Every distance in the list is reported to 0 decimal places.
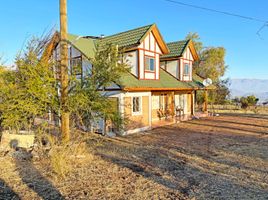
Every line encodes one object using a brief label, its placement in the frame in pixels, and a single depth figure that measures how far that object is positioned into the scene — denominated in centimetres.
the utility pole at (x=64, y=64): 748
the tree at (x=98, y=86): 764
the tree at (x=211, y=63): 3272
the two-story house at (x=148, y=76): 1283
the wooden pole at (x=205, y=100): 2108
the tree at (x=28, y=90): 683
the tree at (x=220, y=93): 3074
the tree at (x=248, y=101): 2672
